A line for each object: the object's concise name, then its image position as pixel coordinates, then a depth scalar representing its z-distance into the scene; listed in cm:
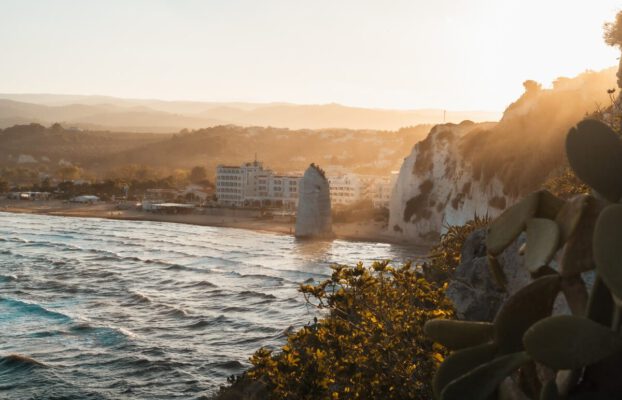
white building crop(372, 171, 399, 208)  9912
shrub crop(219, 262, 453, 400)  912
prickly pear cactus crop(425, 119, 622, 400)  468
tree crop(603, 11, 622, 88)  2373
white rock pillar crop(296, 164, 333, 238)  7688
